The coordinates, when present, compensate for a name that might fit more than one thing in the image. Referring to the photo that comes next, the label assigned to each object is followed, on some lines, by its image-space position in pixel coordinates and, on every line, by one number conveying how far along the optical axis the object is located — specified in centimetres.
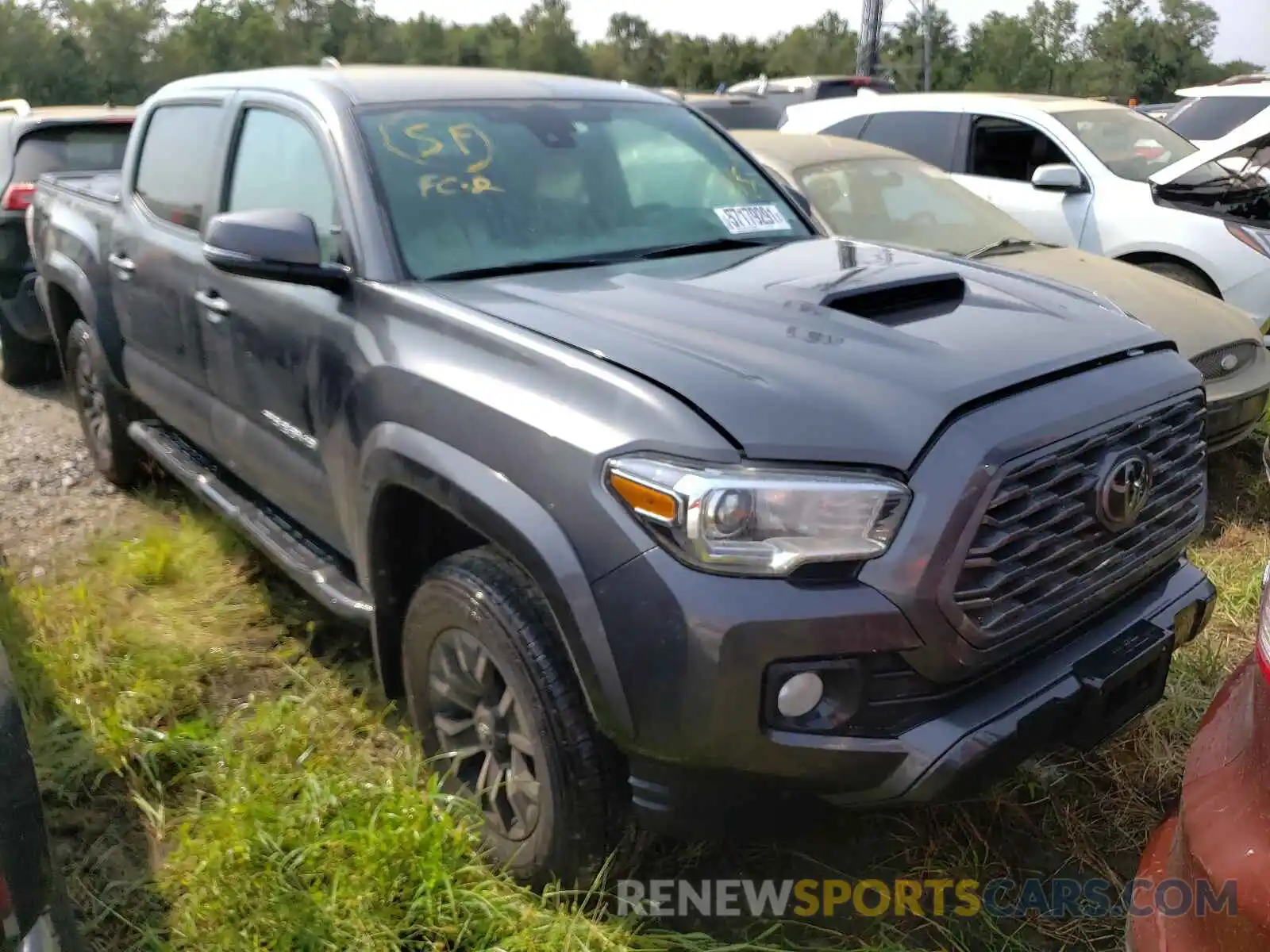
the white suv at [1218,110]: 964
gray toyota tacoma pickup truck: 184
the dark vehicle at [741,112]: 1141
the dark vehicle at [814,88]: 1848
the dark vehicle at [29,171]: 620
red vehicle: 139
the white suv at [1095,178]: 555
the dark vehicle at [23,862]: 156
